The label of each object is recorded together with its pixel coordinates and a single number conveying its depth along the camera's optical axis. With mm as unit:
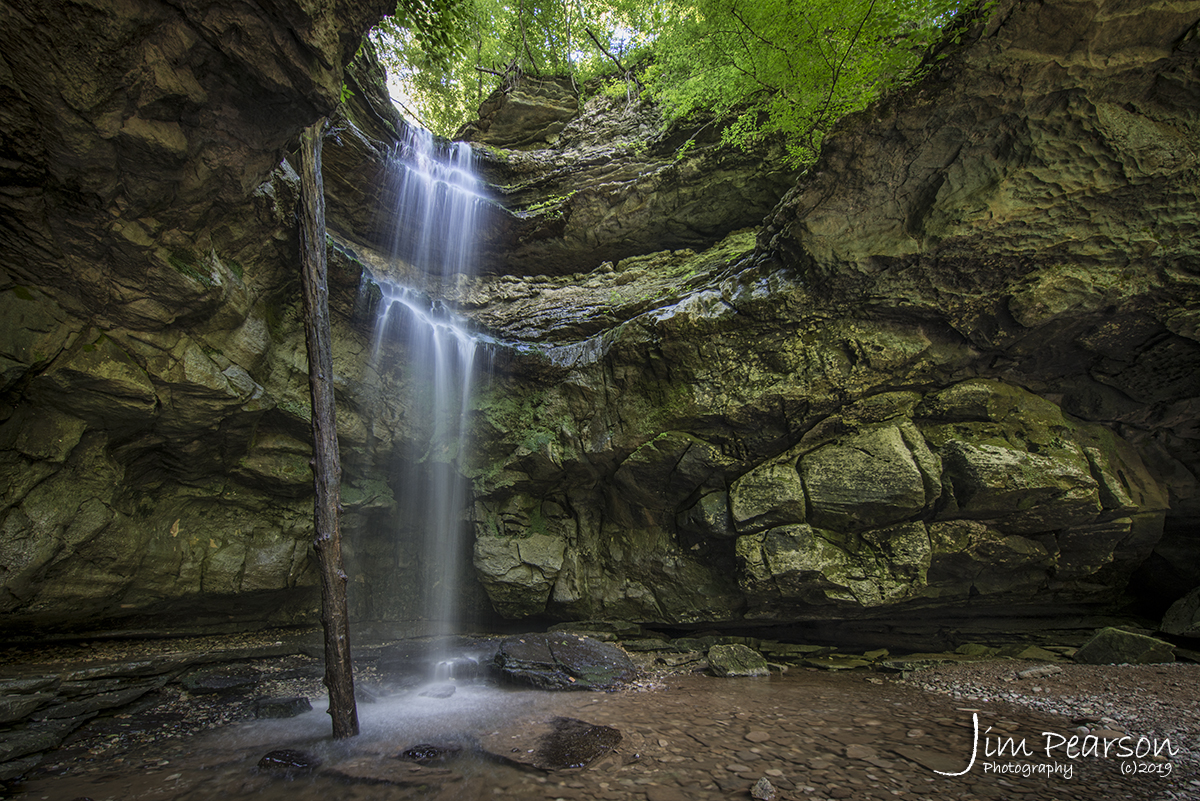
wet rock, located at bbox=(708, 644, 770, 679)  8016
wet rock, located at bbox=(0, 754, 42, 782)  4473
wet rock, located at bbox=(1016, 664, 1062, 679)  6949
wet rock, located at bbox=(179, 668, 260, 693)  6965
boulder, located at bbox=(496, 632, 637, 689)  7422
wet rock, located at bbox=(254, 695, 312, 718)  6199
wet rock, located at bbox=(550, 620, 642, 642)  10320
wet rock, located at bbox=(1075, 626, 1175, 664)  7215
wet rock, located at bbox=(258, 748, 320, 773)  4613
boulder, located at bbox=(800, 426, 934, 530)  8008
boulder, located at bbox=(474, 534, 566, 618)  10367
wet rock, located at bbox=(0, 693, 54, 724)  5082
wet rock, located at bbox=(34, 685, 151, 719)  5500
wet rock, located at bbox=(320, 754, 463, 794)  4281
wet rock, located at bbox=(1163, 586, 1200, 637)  7918
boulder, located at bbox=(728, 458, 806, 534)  8609
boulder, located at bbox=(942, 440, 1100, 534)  7684
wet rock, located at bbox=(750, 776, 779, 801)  3615
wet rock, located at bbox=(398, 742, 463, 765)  4770
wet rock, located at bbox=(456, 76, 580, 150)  16891
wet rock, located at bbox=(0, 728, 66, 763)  4730
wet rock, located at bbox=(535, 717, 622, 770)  4477
